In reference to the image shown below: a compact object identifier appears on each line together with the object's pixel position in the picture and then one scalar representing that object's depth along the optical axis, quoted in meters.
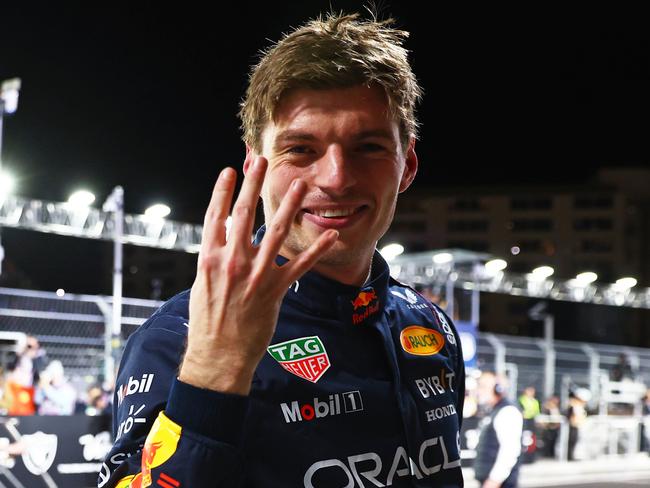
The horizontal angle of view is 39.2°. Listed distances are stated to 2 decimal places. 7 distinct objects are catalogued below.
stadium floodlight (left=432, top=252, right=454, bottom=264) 19.38
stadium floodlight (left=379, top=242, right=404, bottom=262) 20.09
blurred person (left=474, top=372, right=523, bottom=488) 8.03
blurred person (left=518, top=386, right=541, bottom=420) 17.38
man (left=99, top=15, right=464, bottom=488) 1.41
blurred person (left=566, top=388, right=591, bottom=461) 18.78
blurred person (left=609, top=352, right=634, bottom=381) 21.17
